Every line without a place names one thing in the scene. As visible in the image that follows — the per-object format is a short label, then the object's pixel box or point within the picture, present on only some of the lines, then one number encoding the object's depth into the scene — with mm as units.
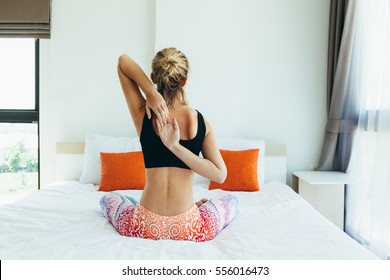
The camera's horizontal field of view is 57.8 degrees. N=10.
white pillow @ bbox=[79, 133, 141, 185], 2785
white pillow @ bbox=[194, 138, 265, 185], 2770
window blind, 3080
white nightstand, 2721
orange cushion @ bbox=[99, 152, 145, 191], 2547
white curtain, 2154
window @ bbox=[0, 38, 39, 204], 3234
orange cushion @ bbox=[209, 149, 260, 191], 2543
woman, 1385
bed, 1296
